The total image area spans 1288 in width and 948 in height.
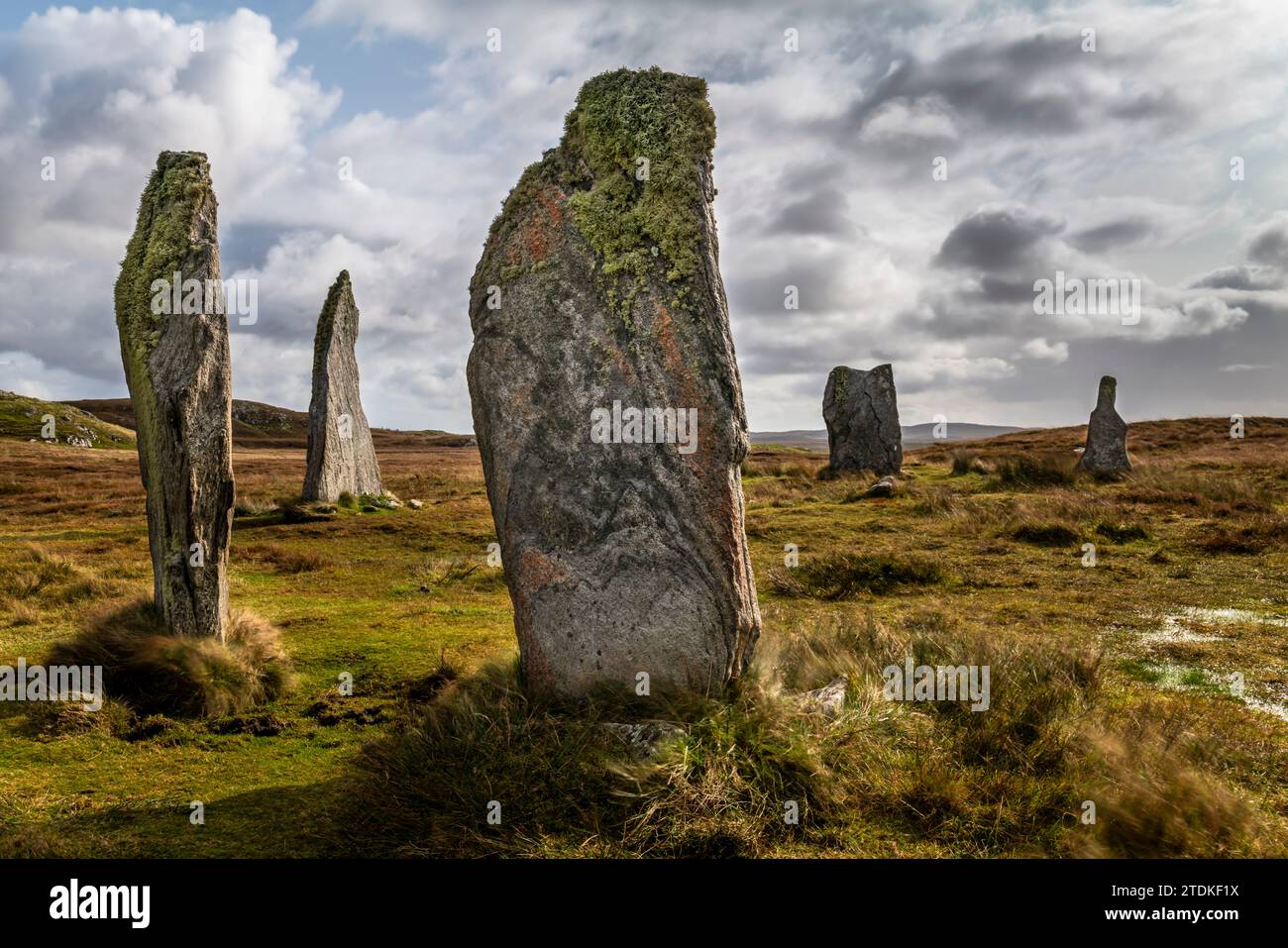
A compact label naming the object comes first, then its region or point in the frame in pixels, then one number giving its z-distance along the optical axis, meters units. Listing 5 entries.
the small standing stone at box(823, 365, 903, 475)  25.94
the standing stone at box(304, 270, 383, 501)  19.33
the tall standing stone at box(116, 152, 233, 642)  7.53
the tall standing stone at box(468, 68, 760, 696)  5.70
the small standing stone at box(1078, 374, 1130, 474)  23.14
